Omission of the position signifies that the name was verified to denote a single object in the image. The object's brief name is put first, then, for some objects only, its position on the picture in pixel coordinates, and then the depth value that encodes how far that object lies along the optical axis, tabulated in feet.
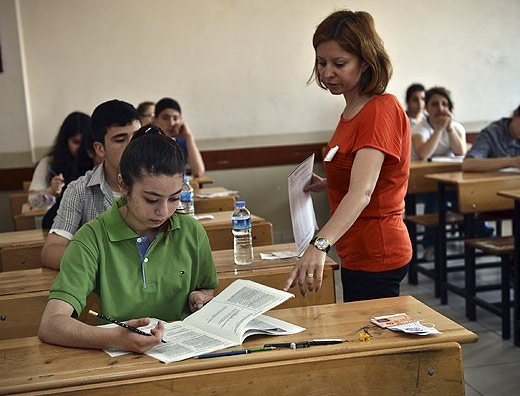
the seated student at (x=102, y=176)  8.61
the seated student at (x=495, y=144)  15.39
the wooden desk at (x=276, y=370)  5.08
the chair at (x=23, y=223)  14.05
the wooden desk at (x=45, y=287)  7.53
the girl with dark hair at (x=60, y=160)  14.80
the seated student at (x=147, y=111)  19.33
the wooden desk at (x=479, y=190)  13.98
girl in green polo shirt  6.07
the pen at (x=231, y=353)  5.34
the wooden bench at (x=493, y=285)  12.61
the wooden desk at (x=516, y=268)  12.12
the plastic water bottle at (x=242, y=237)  8.51
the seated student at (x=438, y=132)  18.99
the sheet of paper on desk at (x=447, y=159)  17.85
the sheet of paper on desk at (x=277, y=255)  8.56
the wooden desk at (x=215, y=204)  14.15
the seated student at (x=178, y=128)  18.75
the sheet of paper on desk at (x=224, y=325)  5.51
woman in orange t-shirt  6.73
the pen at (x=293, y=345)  5.48
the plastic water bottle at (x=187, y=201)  11.75
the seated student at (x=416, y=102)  20.84
